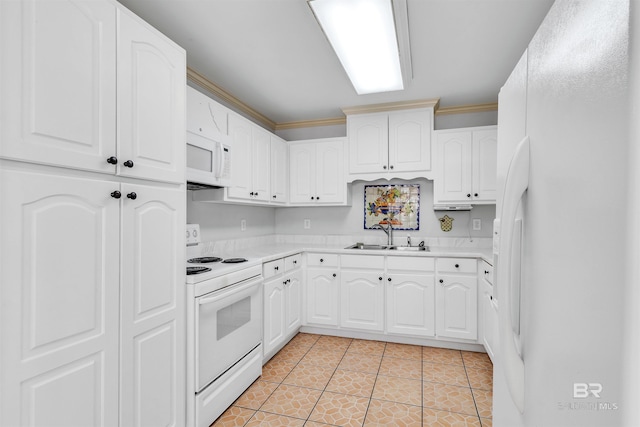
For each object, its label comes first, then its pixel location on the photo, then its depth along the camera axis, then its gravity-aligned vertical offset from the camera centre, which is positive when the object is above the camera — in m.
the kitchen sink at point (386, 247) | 3.42 -0.37
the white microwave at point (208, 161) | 2.08 +0.38
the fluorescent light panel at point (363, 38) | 1.61 +1.06
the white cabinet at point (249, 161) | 2.71 +0.50
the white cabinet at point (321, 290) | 3.27 -0.79
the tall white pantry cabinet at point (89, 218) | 1.01 -0.02
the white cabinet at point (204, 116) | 2.14 +0.72
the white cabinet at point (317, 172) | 3.59 +0.48
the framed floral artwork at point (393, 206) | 3.63 +0.10
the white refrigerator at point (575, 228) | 0.35 -0.02
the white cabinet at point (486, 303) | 2.51 -0.74
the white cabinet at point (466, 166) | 3.12 +0.49
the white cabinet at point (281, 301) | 2.66 -0.80
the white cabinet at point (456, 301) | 2.90 -0.80
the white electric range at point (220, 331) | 1.76 -0.75
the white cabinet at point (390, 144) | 3.30 +0.76
